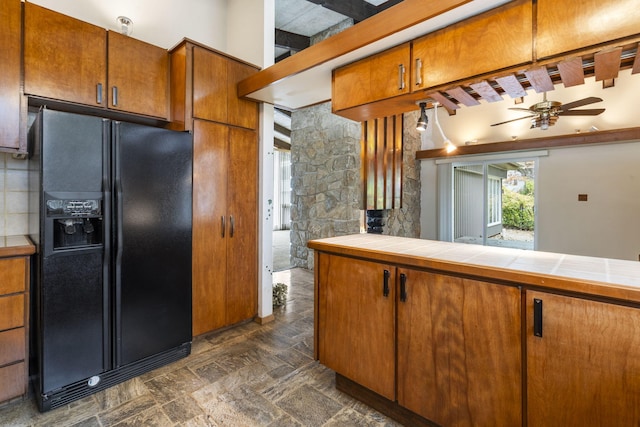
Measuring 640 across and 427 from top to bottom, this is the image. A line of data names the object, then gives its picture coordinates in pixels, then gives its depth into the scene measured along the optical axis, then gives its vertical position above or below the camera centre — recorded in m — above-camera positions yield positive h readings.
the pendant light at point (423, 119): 2.01 +0.62
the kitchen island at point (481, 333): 1.10 -0.55
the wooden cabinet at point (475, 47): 1.45 +0.87
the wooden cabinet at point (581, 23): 1.22 +0.80
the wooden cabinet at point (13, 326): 1.78 -0.69
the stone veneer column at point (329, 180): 5.08 +0.58
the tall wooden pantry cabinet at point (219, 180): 2.57 +0.29
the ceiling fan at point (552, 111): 3.48 +1.23
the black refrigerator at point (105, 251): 1.82 -0.27
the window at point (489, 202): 5.73 +0.21
